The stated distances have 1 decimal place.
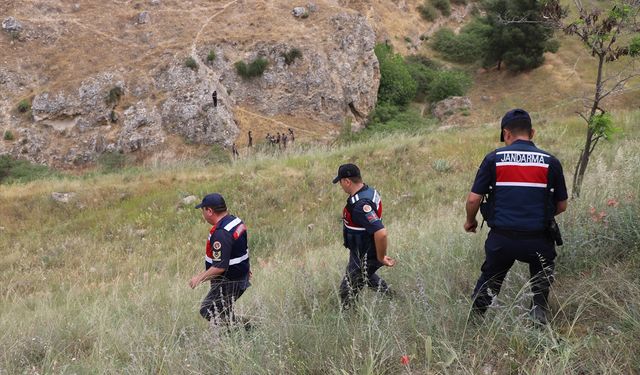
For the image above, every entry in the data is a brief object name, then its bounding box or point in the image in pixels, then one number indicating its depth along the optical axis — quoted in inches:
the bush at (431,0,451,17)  1494.8
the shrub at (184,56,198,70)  871.7
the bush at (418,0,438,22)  1449.3
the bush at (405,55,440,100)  1154.0
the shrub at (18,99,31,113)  841.5
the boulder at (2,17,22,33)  931.3
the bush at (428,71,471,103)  1094.4
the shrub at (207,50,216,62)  904.3
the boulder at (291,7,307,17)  1007.6
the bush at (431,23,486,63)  1316.9
